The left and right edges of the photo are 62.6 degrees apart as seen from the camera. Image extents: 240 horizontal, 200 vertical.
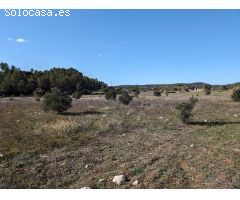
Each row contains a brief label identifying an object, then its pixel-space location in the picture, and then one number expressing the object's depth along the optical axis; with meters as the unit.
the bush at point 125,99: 24.99
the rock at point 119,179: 6.55
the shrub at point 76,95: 32.76
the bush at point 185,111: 14.15
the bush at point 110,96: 30.90
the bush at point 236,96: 24.81
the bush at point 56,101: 18.41
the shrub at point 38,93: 34.81
